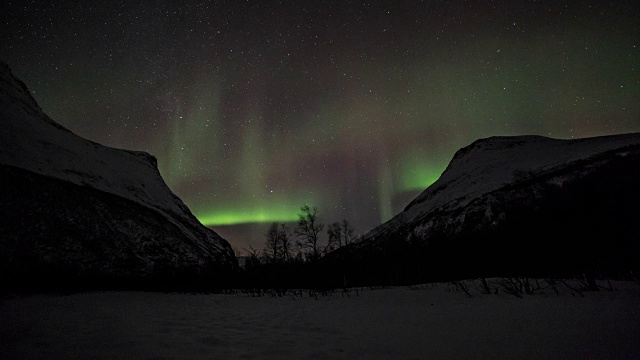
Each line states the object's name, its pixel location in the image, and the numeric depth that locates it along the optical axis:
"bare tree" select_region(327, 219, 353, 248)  49.83
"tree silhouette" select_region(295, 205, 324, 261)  39.47
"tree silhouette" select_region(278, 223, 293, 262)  37.88
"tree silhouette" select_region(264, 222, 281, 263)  39.09
